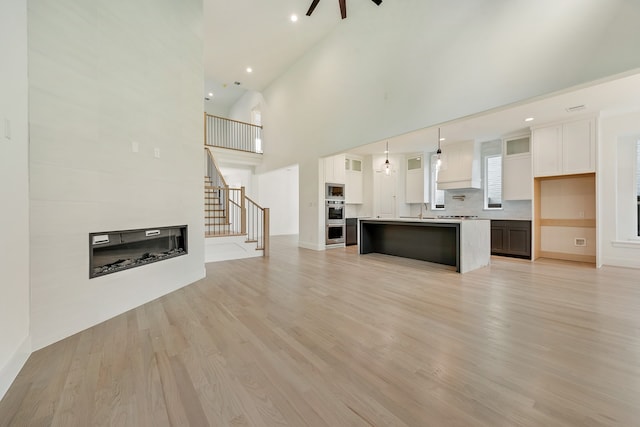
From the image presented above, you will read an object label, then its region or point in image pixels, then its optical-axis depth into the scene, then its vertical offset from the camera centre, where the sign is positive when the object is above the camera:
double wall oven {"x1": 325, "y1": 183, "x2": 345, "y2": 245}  7.05 -0.05
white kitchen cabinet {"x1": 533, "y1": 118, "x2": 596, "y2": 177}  4.82 +1.27
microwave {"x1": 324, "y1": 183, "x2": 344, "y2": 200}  7.04 +0.60
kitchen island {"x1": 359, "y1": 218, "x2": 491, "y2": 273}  4.34 -0.57
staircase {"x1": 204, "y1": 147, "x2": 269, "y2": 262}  5.34 -0.42
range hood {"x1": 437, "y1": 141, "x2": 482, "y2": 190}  6.55 +1.22
